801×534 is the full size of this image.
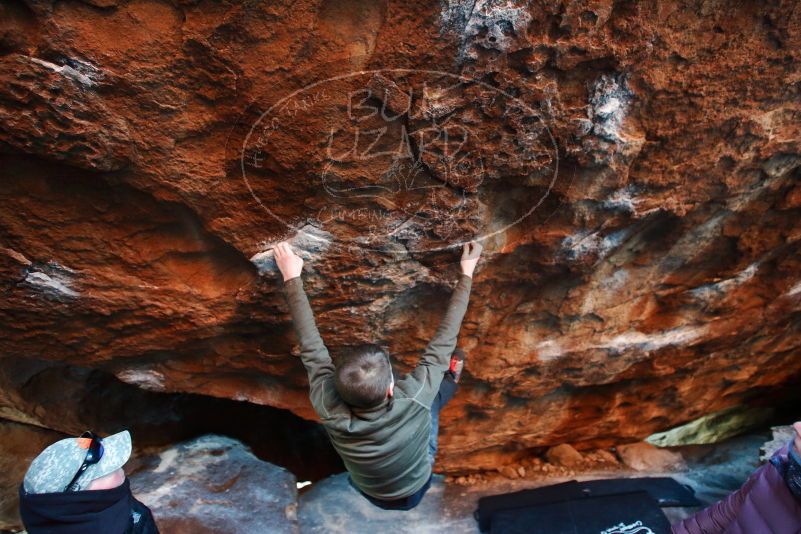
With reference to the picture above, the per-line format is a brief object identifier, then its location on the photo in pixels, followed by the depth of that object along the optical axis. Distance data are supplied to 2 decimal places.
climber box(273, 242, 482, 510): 1.86
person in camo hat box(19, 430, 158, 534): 1.59
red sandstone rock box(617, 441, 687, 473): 3.82
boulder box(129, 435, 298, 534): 2.81
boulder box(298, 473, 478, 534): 3.17
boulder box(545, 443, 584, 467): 3.86
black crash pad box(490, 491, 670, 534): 2.94
